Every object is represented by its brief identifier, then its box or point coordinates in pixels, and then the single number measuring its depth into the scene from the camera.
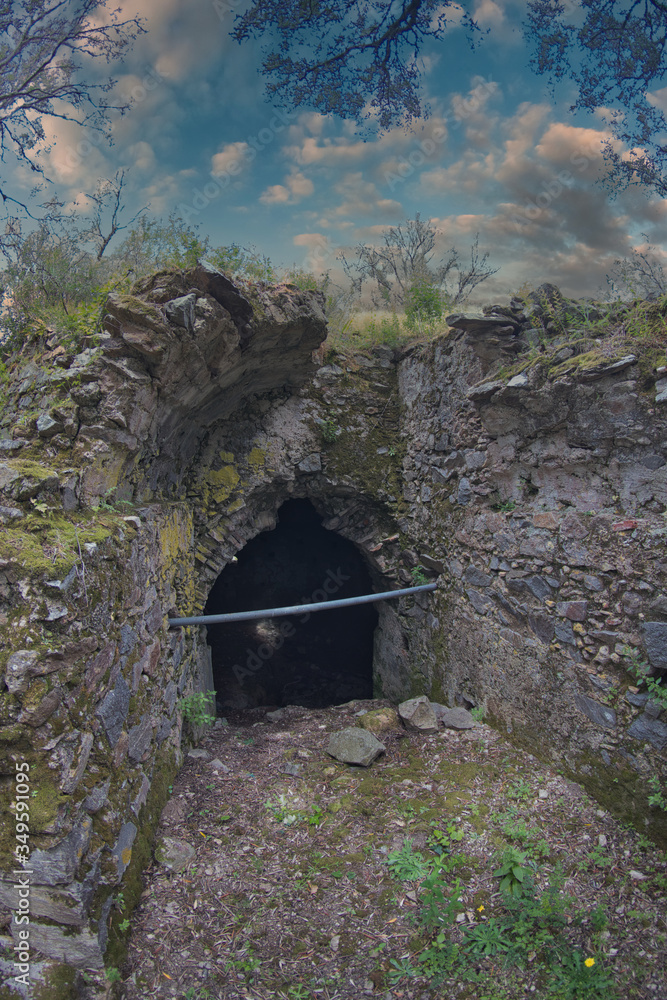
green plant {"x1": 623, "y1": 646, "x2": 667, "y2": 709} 2.98
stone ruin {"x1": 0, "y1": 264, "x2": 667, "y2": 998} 2.35
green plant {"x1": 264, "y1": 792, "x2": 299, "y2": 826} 3.49
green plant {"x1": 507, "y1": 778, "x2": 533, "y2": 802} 3.46
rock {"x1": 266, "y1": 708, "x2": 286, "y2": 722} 5.61
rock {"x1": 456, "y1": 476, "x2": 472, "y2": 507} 4.93
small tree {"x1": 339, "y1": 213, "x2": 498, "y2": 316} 6.39
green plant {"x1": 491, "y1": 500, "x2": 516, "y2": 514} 4.43
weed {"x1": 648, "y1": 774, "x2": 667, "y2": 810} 2.90
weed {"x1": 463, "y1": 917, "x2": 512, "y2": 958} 2.51
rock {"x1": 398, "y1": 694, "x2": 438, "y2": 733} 4.47
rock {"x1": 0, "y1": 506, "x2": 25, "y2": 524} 2.59
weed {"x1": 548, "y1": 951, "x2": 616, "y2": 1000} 2.31
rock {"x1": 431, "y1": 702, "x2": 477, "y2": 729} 4.45
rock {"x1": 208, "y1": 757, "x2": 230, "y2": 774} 4.08
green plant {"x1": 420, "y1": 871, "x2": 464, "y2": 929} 2.66
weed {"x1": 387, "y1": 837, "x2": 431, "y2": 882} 2.97
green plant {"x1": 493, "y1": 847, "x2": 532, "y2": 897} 2.76
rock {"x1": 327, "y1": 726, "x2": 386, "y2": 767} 4.12
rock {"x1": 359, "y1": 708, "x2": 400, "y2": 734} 4.66
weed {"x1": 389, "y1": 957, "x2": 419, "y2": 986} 2.43
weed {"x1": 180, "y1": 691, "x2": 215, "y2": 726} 4.27
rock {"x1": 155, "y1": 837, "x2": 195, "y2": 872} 3.04
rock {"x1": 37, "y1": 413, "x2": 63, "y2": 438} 3.23
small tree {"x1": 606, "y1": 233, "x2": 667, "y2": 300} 3.88
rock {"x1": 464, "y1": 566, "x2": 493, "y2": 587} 4.58
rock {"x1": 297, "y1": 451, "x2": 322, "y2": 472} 5.93
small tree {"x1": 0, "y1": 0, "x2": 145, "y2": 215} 5.93
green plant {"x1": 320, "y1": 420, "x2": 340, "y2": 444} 6.08
